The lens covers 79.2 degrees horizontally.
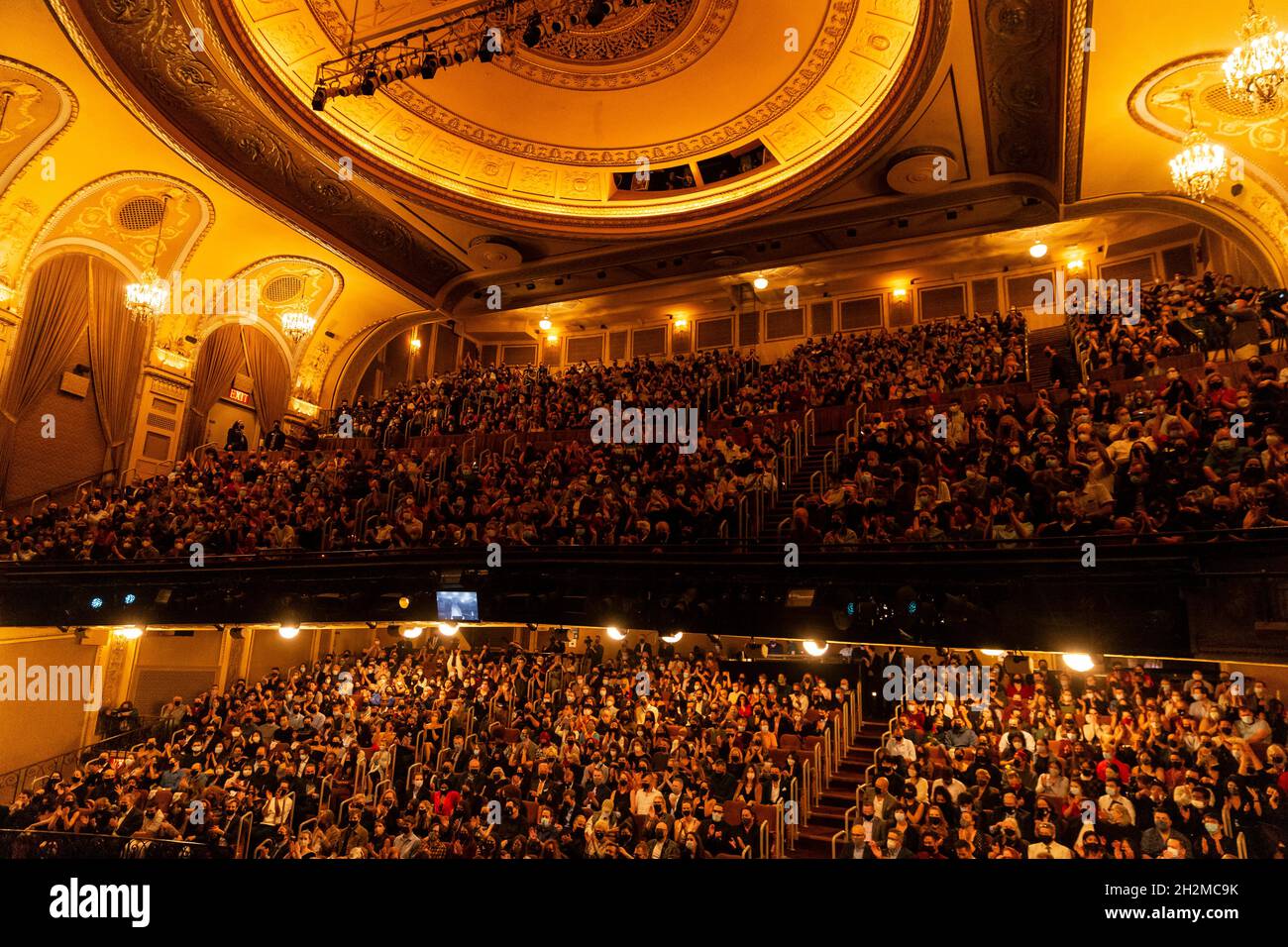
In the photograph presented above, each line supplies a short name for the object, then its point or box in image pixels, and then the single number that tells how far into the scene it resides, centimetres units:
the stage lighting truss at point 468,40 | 942
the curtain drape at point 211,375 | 1557
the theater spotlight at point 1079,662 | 684
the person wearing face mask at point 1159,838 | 544
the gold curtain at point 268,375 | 1659
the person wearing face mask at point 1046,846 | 570
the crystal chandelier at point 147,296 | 1188
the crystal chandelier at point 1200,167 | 852
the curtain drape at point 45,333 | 1257
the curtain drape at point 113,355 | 1387
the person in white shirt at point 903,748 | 763
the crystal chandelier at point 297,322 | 1497
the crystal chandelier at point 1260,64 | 668
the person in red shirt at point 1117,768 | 618
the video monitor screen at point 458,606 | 874
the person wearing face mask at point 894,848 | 595
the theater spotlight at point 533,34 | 930
